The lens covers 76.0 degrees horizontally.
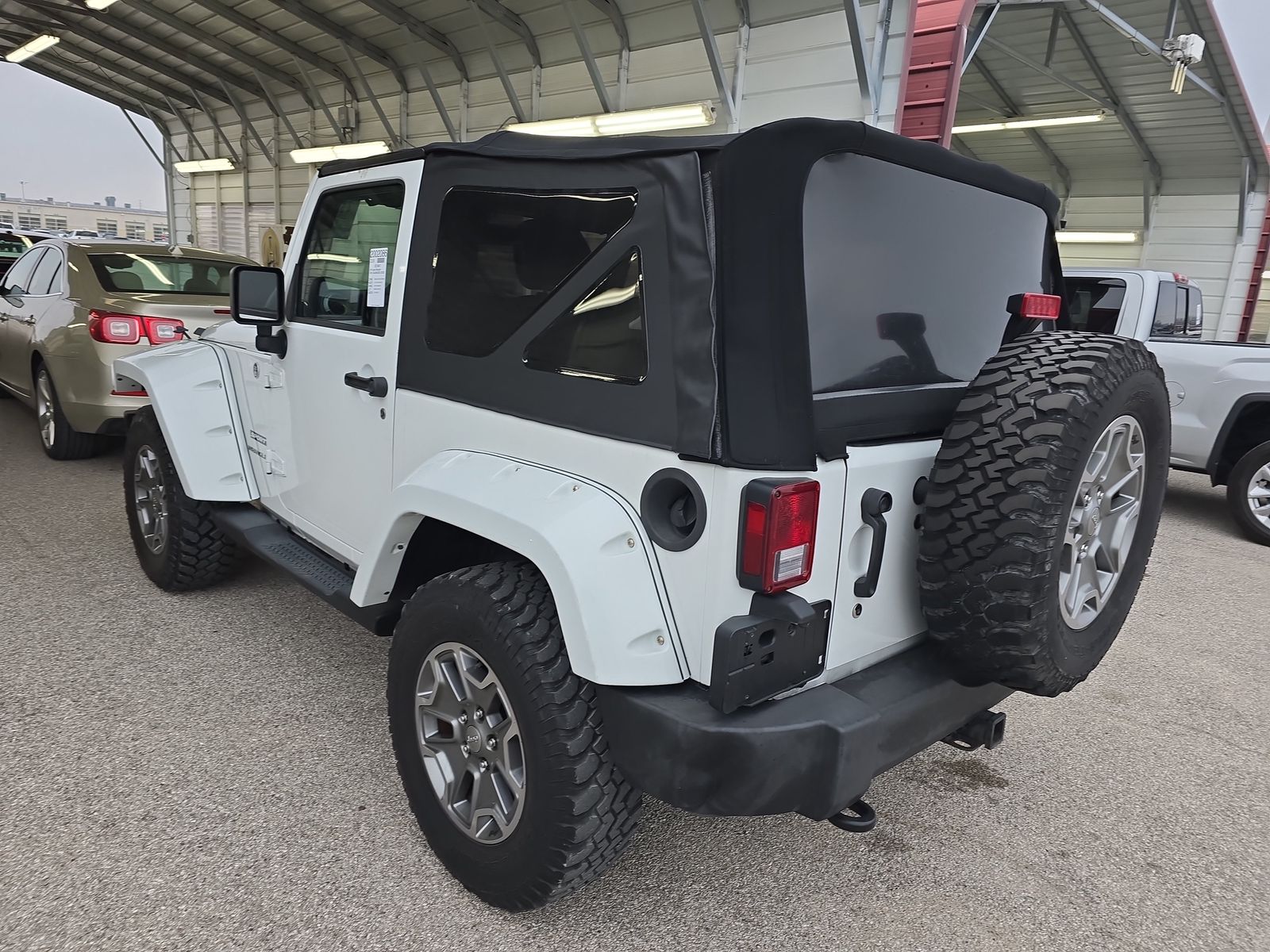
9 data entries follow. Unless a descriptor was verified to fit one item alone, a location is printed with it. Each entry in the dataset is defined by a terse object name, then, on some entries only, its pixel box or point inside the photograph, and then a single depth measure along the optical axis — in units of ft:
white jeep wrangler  5.46
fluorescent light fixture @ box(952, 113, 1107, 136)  40.34
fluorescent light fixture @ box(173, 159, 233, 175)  66.44
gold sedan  17.66
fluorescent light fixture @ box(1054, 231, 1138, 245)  51.55
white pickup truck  20.22
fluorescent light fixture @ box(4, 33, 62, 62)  56.34
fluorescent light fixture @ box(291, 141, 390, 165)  51.60
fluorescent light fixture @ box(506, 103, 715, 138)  33.17
